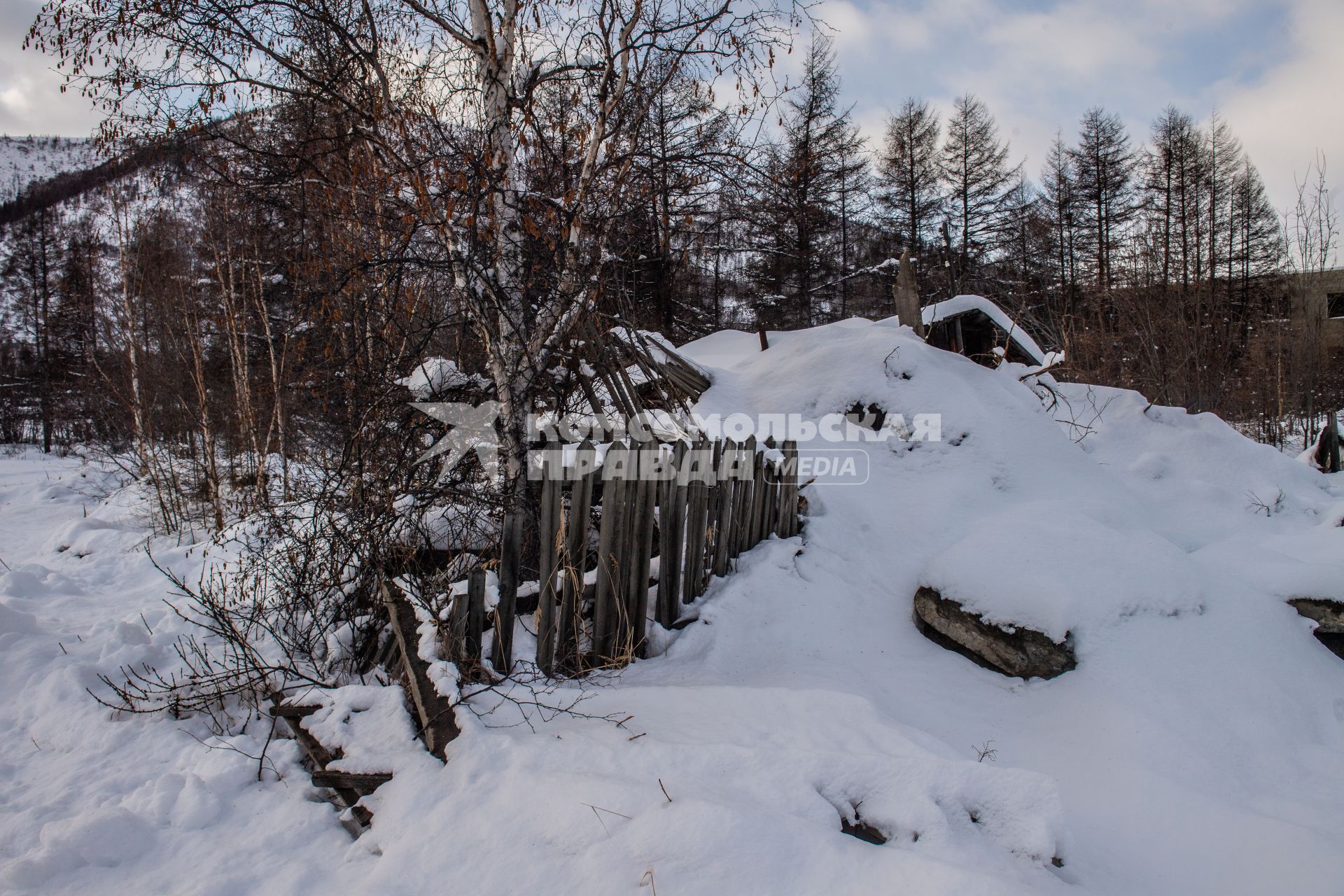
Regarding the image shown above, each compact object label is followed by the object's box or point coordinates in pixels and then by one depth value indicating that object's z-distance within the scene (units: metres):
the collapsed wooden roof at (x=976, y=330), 9.22
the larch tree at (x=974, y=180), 22.66
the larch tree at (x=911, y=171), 23.17
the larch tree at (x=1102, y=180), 23.94
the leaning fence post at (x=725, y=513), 4.21
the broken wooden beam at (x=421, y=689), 2.38
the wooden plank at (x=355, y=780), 2.26
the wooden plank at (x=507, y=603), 3.13
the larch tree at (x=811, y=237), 18.22
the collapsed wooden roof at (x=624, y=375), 4.77
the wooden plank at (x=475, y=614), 2.95
